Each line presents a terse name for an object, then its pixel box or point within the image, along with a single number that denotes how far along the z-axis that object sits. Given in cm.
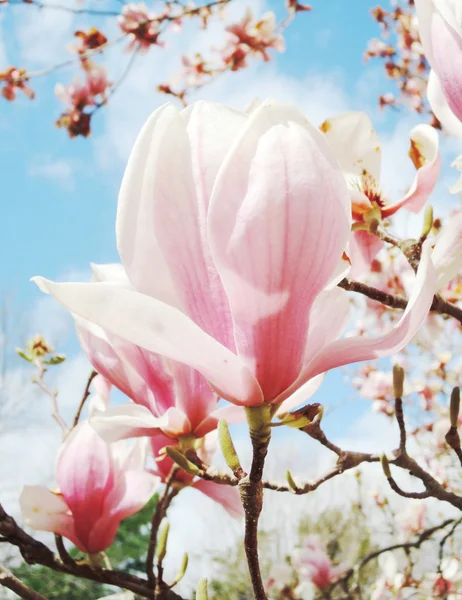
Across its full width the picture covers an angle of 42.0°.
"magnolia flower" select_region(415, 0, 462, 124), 51
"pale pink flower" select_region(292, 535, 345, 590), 279
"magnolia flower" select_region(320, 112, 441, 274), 73
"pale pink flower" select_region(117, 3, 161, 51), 341
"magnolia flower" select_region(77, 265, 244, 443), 54
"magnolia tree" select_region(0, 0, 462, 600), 36
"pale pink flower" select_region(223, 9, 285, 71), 369
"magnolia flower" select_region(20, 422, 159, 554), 79
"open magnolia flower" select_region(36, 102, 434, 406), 36
